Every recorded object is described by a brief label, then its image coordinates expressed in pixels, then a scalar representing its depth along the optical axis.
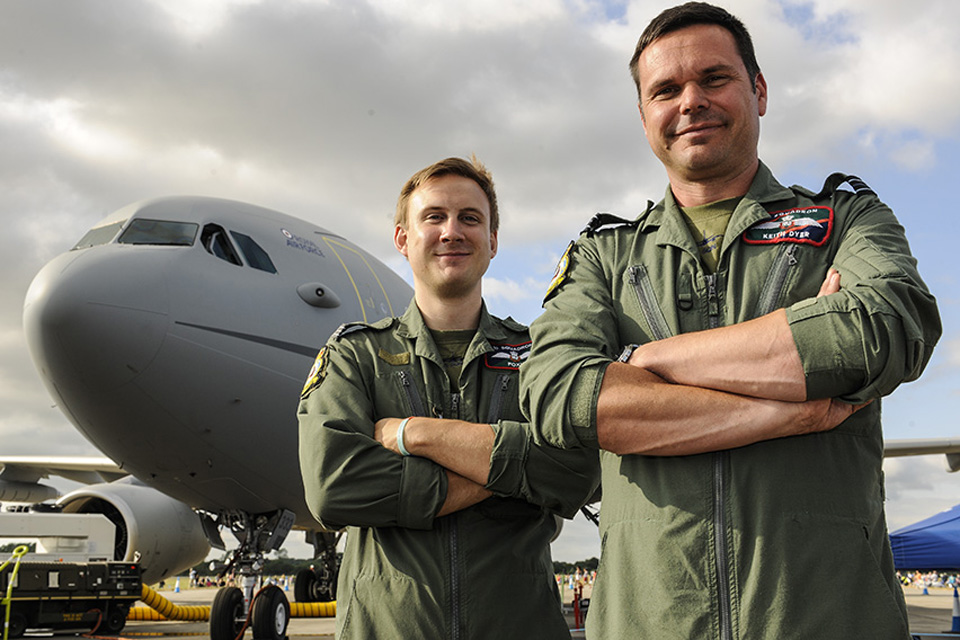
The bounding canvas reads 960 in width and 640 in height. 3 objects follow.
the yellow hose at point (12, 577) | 9.73
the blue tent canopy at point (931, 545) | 11.05
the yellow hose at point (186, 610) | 12.49
